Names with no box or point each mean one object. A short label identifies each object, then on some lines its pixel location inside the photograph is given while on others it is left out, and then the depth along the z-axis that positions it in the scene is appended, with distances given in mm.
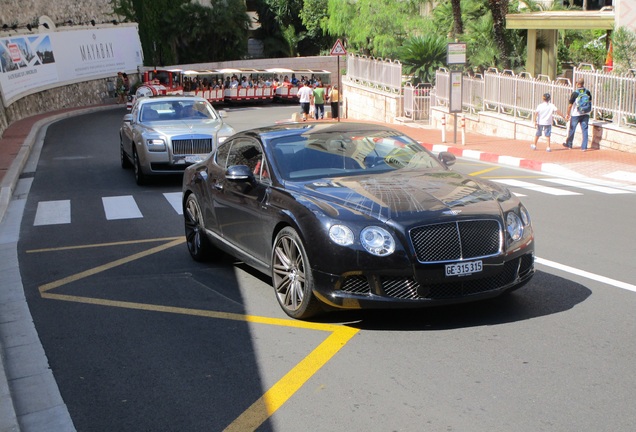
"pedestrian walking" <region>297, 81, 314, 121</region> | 37094
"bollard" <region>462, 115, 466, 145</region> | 23250
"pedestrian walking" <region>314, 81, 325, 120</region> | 36688
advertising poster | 39156
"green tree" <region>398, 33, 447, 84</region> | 34469
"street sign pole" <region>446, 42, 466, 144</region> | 24078
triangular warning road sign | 31688
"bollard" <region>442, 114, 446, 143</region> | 24003
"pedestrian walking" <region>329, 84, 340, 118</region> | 38719
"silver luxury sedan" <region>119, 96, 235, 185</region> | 16375
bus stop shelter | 26734
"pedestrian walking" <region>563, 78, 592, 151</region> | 20375
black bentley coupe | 6352
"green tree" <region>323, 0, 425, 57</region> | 45156
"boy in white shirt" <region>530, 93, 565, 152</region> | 21000
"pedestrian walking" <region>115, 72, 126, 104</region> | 52719
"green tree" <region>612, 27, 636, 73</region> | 22719
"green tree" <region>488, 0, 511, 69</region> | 30519
